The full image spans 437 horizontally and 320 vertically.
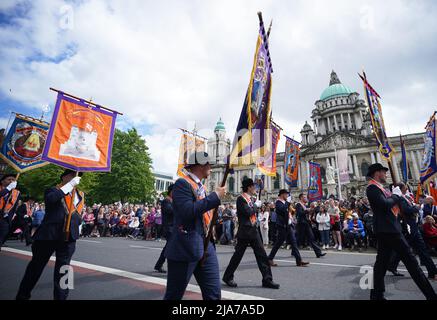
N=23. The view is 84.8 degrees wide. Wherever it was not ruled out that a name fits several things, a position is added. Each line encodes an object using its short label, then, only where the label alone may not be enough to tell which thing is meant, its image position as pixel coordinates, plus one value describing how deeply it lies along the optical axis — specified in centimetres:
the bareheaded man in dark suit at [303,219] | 828
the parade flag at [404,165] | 815
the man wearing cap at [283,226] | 677
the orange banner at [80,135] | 521
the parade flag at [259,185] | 735
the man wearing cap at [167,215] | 616
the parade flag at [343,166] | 2494
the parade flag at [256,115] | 330
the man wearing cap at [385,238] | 343
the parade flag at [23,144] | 626
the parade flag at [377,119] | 578
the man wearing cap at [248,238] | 471
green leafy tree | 3234
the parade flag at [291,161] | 1375
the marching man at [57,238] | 353
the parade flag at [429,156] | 850
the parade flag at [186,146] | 1455
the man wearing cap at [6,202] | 562
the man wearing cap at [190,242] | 242
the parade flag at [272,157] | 823
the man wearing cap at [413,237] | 456
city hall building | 4731
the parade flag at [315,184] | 2023
